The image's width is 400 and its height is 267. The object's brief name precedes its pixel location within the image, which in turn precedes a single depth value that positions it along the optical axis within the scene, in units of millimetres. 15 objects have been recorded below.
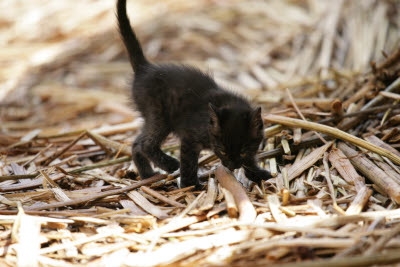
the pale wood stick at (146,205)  4980
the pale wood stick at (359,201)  4496
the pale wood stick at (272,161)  6027
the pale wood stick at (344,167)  5289
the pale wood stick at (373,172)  4660
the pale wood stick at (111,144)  7441
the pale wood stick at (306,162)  5797
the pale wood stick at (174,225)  4477
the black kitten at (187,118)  5844
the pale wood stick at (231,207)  4738
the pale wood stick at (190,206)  4786
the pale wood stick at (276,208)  4574
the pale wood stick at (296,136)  6320
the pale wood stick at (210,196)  4906
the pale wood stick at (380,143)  5801
